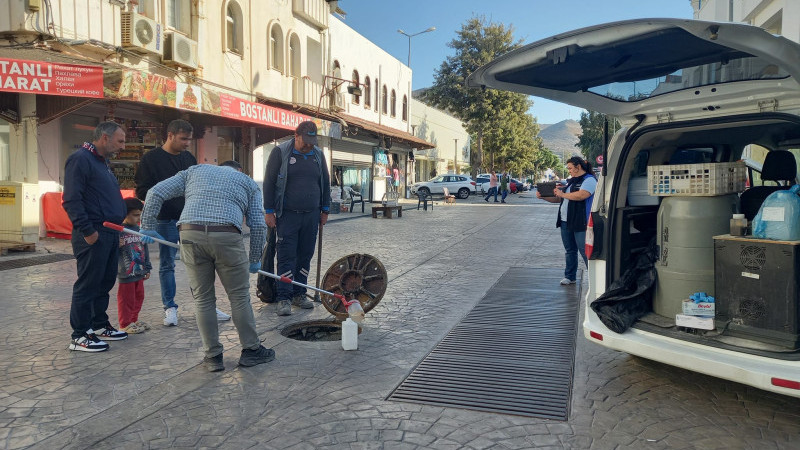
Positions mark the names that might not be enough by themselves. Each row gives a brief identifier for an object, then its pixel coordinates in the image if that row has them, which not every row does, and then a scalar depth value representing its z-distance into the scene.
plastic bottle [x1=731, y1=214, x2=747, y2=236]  3.91
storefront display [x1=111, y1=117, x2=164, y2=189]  13.89
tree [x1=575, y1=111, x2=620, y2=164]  45.34
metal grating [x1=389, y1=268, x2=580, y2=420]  3.93
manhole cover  5.79
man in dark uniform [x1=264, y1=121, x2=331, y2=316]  6.14
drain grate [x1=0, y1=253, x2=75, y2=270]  9.05
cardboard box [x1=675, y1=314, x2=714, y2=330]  3.93
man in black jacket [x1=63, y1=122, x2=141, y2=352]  4.63
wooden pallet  10.09
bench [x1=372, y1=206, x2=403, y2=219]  19.26
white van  3.56
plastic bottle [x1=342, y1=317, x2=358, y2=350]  4.90
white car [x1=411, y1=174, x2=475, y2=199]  36.56
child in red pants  5.18
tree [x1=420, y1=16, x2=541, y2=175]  41.19
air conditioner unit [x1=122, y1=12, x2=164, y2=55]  12.69
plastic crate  4.11
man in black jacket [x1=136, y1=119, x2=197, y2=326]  5.43
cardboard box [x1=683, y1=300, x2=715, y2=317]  3.96
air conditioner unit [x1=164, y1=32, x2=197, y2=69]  13.90
